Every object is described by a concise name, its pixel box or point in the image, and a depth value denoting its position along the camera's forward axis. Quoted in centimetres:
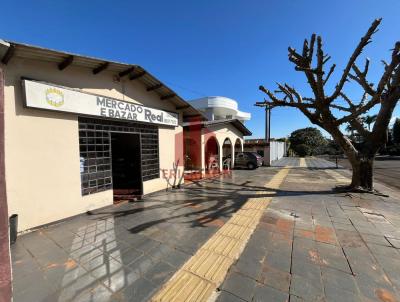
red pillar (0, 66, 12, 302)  180
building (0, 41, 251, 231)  402
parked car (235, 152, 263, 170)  1589
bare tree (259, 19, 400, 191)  673
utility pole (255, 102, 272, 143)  2720
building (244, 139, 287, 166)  1950
